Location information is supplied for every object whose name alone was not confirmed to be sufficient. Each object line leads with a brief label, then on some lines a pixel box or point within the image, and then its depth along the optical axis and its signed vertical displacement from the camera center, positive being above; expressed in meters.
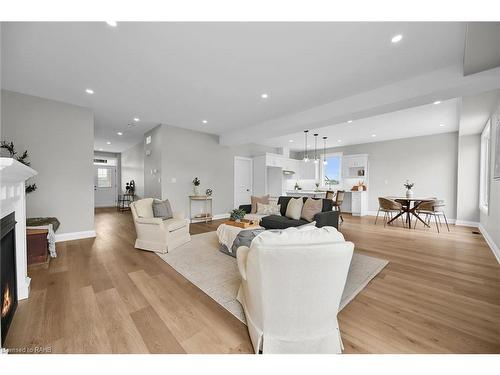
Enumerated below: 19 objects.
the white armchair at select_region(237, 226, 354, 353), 1.11 -0.62
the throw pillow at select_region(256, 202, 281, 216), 4.66 -0.60
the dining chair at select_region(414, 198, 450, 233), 4.79 -0.54
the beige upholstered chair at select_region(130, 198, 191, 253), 3.22 -0.82
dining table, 5.10 -0.56
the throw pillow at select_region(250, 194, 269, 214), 5.03 -0.45
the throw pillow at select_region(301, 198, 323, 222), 3.92 -0.50
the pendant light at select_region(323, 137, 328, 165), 8.39 +1.07
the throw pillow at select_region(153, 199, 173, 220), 3.68 -0.52
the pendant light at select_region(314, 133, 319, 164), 6.59 +1.55
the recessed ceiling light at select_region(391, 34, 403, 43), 2.03 +1.51
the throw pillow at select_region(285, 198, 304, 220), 4.07 -0.52
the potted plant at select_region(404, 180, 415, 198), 5.70 -0.20
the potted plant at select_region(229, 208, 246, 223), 3.82 -0.61
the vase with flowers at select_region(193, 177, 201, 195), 5.75 -0.10
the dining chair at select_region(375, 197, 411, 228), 5.32 -0.55
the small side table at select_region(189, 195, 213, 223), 5.65 -0.76
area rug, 1.98 -1.12
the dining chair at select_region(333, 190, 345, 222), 6.13 -0.43
